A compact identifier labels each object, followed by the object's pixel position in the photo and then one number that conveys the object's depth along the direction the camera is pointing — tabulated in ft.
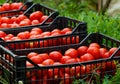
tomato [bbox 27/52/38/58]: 13.00
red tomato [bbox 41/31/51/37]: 14.93
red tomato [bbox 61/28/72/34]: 15.34
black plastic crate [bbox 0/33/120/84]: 11.68
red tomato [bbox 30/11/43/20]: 17.54
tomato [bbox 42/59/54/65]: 12.51
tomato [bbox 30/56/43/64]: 12.70
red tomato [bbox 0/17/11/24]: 17.31
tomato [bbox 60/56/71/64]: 12.83
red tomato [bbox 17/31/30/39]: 14.90
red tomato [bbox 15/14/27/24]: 17.43
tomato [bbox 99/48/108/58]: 13.28
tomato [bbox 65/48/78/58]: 13.32
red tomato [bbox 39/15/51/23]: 17.30
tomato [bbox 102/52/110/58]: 13.16
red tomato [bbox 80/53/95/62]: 12.87
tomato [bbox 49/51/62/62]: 13.15
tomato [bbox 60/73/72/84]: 12.03
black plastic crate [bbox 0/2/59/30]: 17.92
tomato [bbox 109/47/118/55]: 13.20
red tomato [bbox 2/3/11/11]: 19.04
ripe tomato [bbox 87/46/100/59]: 13.20
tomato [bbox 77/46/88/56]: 13.58
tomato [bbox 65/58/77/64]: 12.64
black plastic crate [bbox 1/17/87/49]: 13.97
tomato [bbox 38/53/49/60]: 12.98
